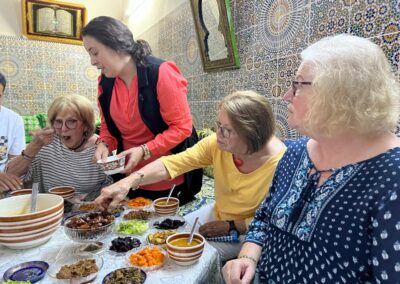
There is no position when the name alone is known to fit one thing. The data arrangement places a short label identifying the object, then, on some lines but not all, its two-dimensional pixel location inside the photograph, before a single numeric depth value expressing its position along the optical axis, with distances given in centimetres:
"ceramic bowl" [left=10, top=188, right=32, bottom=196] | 126
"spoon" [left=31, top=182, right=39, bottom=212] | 108
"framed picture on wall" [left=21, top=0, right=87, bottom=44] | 418
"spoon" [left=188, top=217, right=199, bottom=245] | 97
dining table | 82
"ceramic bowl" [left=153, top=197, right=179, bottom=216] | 123
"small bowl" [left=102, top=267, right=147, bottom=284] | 80
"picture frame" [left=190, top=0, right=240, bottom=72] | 215
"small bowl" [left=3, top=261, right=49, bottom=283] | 79
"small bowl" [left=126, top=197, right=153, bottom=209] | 132
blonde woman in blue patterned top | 73
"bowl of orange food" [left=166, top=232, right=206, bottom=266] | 87
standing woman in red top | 154
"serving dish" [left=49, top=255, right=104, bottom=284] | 77
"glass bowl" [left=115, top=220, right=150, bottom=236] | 107
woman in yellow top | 137
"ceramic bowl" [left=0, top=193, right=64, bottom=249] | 88
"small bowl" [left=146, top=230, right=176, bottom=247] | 100
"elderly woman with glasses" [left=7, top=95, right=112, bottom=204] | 161
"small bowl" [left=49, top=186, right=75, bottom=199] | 137
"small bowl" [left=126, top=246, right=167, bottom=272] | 85
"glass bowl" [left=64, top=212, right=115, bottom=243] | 96
